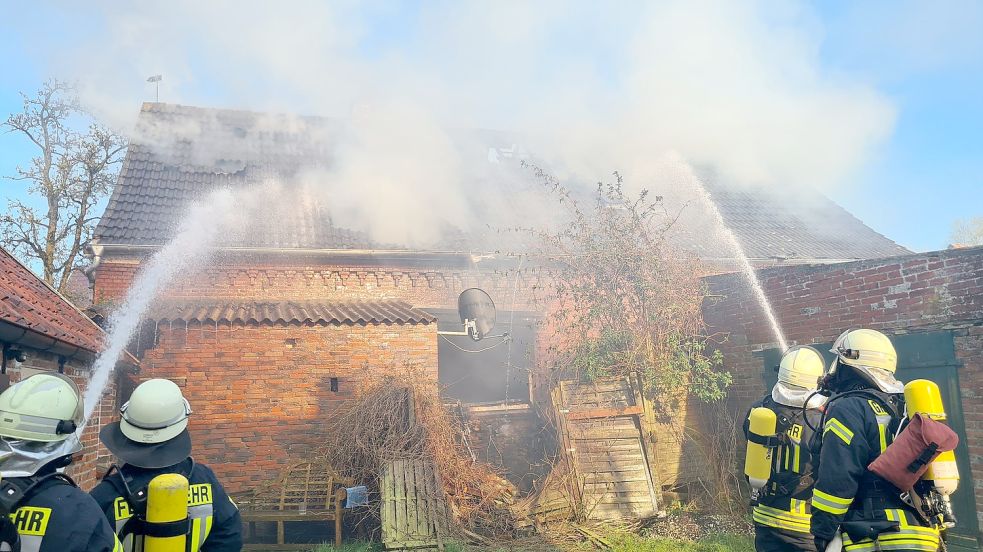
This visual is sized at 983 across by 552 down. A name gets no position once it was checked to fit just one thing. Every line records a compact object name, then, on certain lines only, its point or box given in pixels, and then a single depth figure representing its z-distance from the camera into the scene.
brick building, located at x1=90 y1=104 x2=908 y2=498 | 9.68
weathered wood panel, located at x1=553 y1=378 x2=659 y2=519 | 8.45
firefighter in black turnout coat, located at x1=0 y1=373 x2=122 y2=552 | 2.13
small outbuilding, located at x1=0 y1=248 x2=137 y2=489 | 4.96
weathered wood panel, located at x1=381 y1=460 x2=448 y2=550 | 7.39
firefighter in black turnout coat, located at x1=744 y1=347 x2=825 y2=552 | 4.10
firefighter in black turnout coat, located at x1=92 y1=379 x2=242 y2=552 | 2.62
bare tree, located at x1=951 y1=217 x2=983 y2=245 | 33.05
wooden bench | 8.01
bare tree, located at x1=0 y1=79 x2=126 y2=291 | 17.03
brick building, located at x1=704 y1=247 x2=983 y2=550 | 6.39
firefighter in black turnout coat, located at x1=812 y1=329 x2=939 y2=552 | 3.28
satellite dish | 12.26
